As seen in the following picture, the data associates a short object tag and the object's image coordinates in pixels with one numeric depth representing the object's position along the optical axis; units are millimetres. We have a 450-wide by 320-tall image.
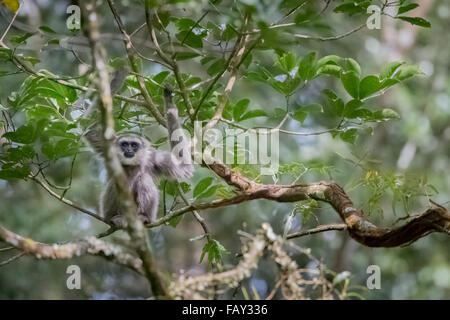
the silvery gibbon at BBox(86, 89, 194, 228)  10344
